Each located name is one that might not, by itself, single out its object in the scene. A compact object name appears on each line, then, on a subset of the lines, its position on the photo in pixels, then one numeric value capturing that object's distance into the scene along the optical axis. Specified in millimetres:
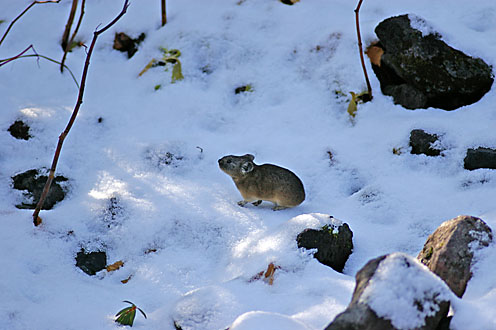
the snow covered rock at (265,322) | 5590
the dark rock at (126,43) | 13312
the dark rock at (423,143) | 10117
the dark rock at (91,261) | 8469
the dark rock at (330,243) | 7849
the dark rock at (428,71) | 10898
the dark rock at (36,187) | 9588
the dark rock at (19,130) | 10992
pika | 9680
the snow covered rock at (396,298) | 4988
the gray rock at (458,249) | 6437
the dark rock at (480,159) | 9516
